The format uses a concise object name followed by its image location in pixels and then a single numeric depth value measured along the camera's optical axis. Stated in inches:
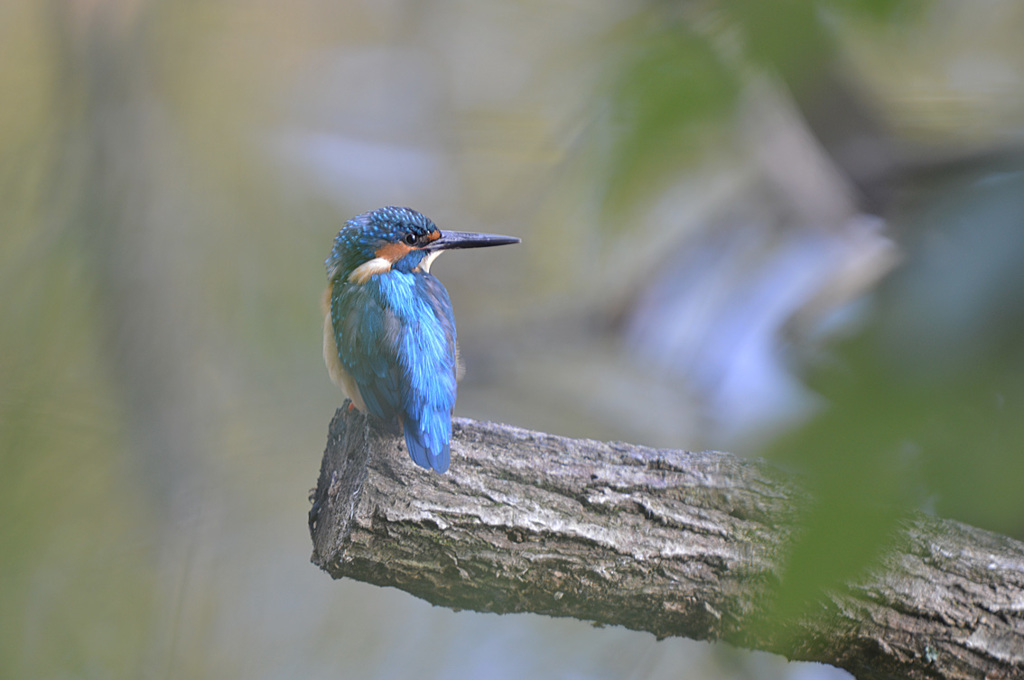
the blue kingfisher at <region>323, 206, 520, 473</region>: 243.1
